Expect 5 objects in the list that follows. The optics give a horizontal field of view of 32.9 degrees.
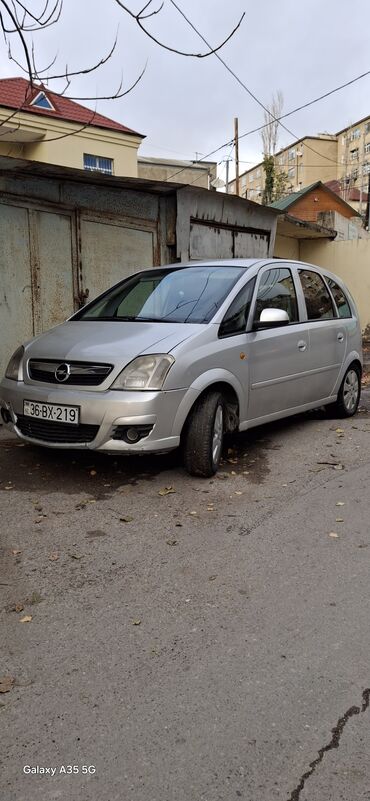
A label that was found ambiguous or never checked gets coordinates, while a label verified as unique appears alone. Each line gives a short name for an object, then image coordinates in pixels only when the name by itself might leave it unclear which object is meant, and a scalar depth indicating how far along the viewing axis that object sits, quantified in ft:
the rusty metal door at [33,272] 23.95
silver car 13.96
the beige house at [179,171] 92.79
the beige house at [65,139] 57.77
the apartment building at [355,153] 244.01
